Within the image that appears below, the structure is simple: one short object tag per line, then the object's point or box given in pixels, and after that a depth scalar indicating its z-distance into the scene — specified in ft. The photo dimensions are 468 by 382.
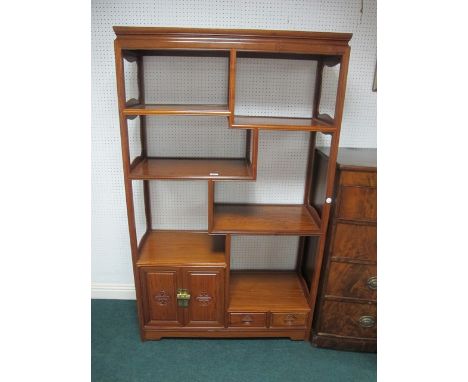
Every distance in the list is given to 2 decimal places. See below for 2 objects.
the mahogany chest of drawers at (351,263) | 5.34
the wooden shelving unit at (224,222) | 4.81
